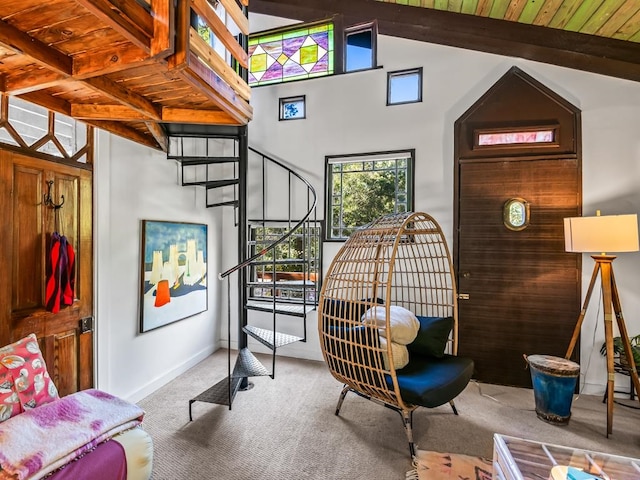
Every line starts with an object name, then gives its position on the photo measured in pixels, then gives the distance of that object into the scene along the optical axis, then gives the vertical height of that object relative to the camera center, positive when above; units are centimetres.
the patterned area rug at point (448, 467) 191 -148
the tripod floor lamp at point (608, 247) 240 -7
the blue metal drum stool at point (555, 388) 247 -122
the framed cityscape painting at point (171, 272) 294 -36
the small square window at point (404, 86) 352 +176
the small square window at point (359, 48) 365 +230
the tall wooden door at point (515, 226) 310 +13
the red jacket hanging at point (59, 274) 211 -25
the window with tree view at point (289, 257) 379 -24
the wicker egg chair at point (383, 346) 212 -86
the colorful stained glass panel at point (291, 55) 389 +240
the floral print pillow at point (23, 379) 160 -77
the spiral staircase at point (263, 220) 313 +22
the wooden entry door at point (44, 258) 196 -14
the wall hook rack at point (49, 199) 216 +28
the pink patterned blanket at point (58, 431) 133 -96
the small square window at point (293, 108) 394 +169
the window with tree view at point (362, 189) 368 +60
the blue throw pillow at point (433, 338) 261 -85
